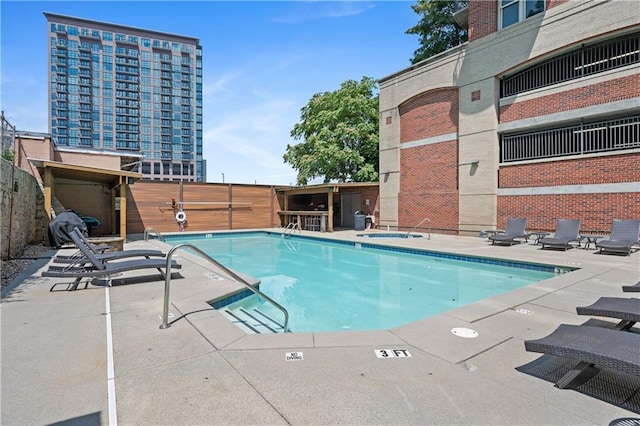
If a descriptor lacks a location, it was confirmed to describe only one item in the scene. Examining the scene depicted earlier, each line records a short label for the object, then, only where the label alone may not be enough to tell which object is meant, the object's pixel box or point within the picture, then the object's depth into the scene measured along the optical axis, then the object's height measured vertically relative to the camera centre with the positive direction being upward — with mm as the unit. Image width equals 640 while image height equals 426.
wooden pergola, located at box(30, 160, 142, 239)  9508 +1211
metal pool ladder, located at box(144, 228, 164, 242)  13117 -999
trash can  16969 -597
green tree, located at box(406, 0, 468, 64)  21500 +12182
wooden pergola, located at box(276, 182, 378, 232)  15656 +731
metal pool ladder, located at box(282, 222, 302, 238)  15859 -956
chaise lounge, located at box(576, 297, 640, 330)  2758 -878
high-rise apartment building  75500 +28947
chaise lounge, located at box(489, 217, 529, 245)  10328 -744
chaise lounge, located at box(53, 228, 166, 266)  5446 -786
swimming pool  5438 -1600
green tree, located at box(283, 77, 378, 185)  20906 +4710
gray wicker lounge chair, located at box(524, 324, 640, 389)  1979 -899
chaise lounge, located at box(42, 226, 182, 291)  4938 -902
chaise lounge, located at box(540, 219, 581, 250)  9125 -747
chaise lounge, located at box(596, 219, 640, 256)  8109 -723
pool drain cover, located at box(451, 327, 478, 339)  3164 -1195
